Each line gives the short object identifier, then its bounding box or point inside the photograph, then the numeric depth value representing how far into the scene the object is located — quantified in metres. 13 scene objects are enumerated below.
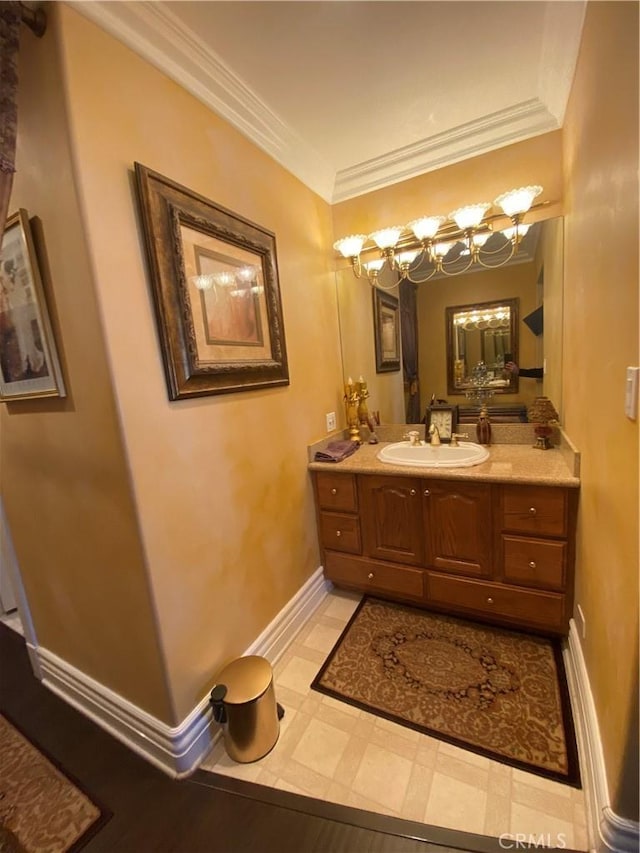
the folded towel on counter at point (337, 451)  1.97
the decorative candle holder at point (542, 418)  1.79
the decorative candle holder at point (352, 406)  2.23
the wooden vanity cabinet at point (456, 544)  1.52
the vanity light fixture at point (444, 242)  1.71
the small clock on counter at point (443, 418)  2.07
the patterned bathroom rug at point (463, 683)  1.23
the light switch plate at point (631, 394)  0.77
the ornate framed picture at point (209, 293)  1.16
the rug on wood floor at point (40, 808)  1.06
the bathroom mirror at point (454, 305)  1.76
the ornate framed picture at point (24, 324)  1.10
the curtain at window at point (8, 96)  0.90
